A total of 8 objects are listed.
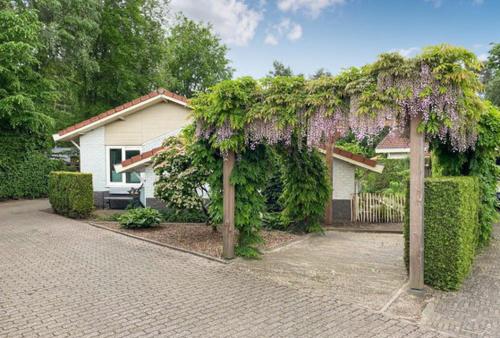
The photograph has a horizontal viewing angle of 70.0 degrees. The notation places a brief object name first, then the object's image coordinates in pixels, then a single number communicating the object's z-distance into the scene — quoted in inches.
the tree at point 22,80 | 586.6
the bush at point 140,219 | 406.9
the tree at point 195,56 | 1347.2
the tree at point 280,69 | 1563.7
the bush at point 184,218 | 457.4
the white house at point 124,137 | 592.4
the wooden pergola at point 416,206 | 207.0
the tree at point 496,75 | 970.7
